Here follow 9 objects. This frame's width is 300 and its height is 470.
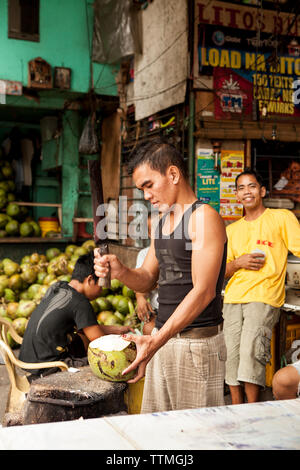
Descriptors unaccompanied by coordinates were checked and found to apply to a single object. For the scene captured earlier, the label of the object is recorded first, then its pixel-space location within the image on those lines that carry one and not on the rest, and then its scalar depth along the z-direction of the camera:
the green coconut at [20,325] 5.40
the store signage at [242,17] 5.77
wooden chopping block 2.22
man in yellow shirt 3.52
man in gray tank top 2.08
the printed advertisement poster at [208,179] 5.75
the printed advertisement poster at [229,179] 5.78
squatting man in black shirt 3.23
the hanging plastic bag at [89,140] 7.13
